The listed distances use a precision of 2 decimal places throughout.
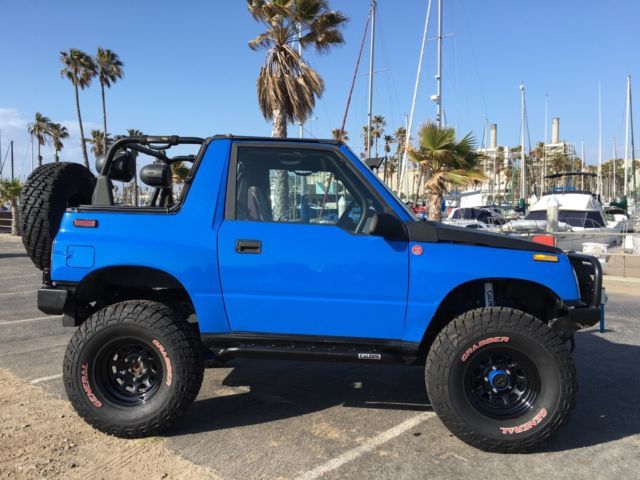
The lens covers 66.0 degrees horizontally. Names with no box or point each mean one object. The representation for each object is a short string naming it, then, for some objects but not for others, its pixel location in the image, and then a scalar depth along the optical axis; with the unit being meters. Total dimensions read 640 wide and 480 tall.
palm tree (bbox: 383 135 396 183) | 68.44
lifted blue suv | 3.35
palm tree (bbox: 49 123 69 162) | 54.72
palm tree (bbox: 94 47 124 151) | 38.19
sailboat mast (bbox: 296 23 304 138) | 13.48
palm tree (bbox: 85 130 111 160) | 48.91
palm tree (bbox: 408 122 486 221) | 12.09
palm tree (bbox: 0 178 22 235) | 23.09
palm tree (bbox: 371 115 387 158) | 64.06
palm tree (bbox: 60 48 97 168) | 36.75
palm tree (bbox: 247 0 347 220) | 13.21
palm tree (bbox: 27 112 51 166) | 54.19
